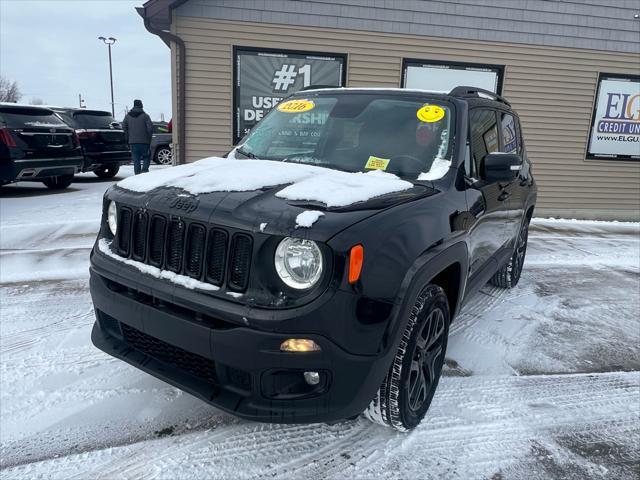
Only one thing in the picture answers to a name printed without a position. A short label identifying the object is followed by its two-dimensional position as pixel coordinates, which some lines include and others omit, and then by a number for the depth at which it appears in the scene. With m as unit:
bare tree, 58.90
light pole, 38.25
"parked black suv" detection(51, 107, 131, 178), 11.91
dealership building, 8.38
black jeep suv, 1.95
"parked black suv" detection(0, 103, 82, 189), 9.20
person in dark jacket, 10.52
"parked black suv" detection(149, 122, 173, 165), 16.20
